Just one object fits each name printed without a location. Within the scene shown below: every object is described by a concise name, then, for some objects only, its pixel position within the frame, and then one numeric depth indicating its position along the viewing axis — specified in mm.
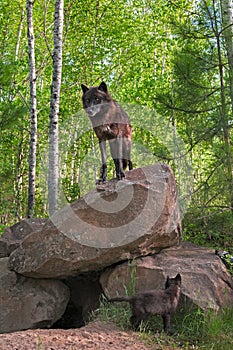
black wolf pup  5758
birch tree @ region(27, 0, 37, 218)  13063
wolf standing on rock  7047
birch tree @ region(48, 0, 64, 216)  11617
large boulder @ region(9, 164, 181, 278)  6777
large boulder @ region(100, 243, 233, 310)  6559
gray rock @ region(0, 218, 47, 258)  8688
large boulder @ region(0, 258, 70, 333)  7160
